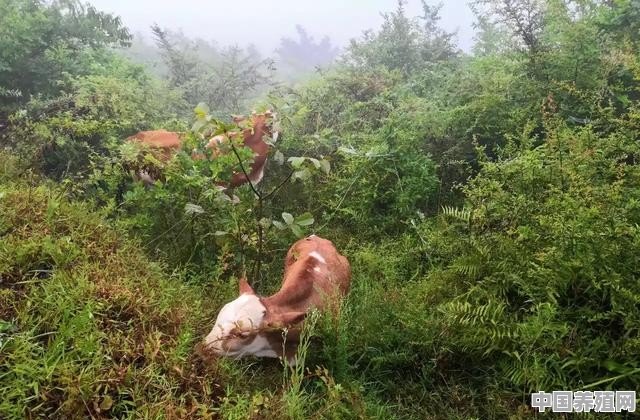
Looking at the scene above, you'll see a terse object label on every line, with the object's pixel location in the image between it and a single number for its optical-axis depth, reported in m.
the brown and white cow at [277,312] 2.95
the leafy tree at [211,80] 8.99
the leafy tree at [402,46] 8.91
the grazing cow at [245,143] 4.46
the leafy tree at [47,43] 6.03
